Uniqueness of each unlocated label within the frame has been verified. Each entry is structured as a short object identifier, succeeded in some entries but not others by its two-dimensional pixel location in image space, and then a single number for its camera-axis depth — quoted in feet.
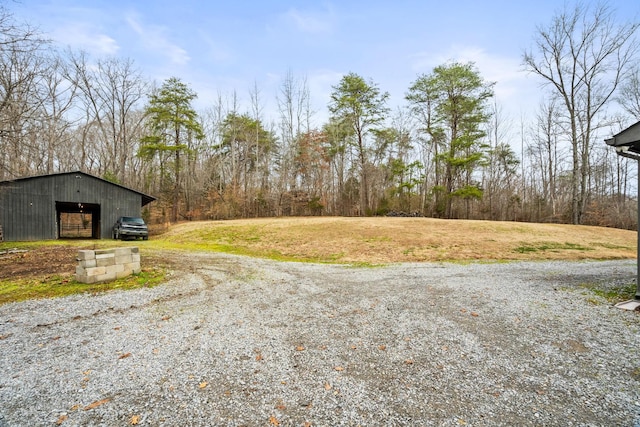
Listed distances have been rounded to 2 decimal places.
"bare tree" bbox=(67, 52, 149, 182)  86.63
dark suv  54.90
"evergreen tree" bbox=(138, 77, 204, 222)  87.25
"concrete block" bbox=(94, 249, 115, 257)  21.74
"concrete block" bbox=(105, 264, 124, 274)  21.78
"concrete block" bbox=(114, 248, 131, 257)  22.49
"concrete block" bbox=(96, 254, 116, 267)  21.56
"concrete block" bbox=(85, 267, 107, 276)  20.76
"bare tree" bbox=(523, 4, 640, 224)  73.41
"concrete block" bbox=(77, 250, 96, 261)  20.71
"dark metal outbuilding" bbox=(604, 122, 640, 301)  16.10
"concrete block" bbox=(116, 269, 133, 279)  22.38
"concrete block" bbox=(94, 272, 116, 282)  21.24
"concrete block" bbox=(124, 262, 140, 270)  23.07
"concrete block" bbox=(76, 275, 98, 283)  20.66
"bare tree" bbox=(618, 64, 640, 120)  73.15
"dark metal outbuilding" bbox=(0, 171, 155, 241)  47.29
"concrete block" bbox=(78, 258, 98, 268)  20.76
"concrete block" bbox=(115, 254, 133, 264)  22.50
